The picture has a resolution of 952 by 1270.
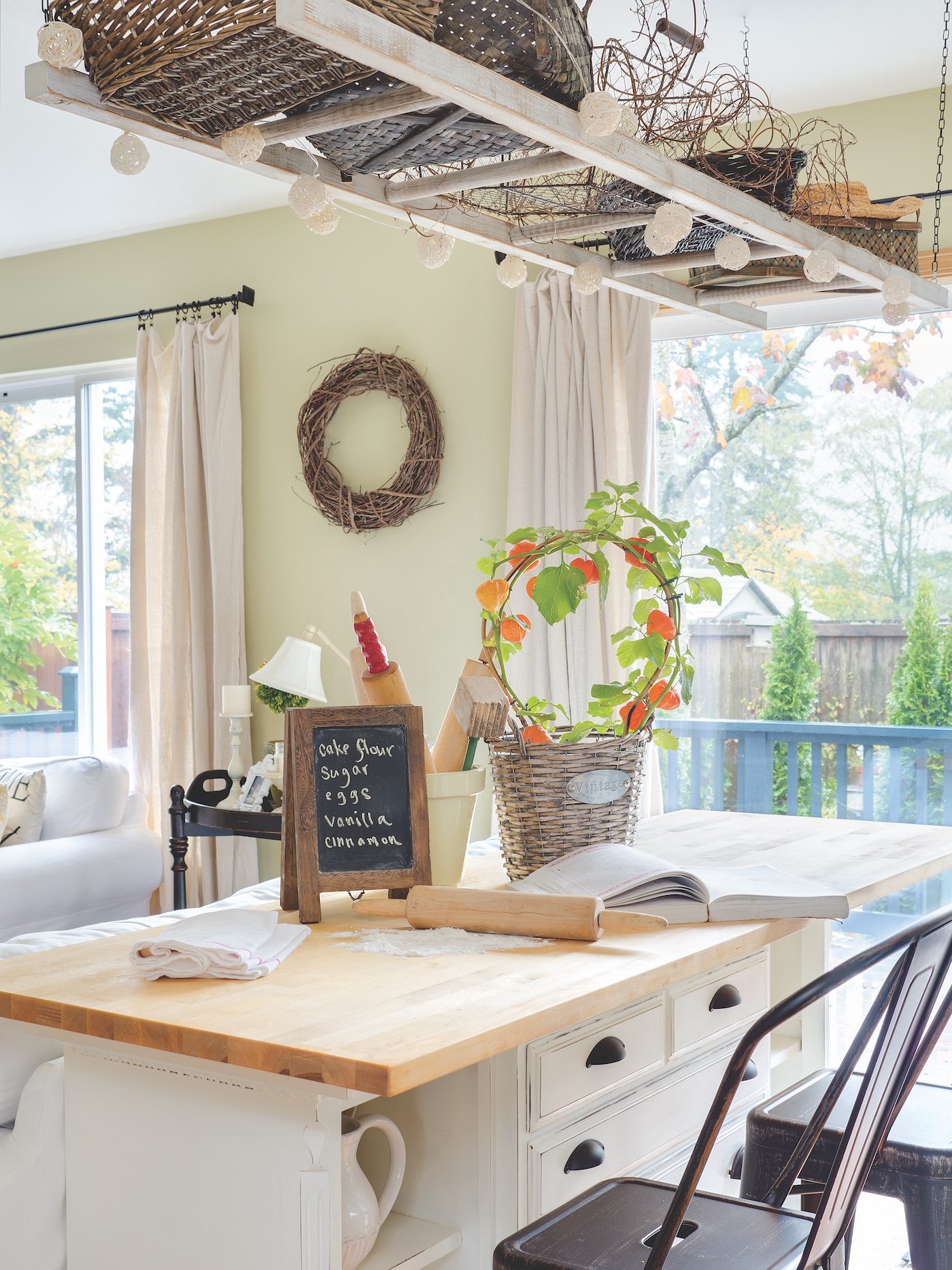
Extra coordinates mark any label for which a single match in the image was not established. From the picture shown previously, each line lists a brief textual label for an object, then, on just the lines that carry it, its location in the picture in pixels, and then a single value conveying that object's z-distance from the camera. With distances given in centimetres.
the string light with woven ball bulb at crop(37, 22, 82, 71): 119
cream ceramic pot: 173
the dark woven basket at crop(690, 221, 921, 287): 200
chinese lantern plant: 182
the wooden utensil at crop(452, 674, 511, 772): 178
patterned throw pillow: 408
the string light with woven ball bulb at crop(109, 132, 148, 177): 132
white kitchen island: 119
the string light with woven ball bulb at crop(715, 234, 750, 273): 172
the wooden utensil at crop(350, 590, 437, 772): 178
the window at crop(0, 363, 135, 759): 522
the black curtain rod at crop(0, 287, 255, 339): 472
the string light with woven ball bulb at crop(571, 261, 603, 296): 185
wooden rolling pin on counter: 152
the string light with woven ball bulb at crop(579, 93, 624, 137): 131
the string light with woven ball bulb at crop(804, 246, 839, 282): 180
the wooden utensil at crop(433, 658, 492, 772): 179
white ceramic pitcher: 135
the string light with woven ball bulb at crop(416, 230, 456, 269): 171
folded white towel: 137
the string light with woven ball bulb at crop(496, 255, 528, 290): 185
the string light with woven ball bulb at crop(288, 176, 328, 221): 143
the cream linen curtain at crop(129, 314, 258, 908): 464
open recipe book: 164
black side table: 340
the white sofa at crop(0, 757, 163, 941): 387
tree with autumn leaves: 358
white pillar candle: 427
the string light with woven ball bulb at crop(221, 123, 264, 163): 129
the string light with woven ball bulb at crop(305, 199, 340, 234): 153
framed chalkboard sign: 163
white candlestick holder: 389
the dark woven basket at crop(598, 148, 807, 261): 166
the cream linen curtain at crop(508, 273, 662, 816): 385
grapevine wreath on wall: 429
